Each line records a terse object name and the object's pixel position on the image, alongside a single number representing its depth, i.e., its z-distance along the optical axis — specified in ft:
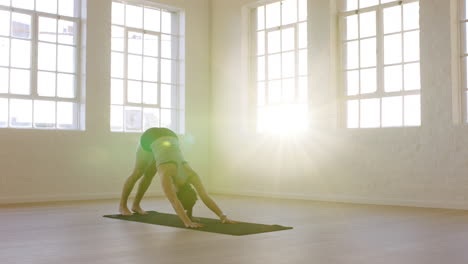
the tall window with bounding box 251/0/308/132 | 30.35
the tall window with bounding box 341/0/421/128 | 25.67
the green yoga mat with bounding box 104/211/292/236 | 16.01
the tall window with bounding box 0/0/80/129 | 27.35
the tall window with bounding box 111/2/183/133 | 31.30
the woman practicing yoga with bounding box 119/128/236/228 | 16.31
